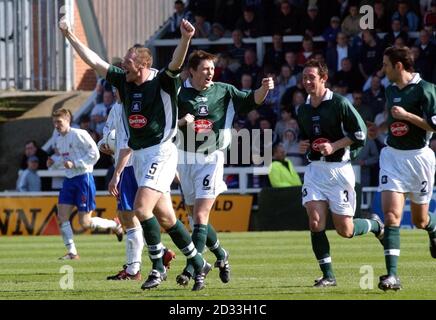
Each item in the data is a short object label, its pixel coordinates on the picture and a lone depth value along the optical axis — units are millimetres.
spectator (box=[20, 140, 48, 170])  27688
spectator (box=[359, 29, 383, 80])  25984
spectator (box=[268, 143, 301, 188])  24312
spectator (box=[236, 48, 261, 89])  27281
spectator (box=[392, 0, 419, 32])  27031
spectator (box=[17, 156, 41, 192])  27188
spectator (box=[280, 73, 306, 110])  26297
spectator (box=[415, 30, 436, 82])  25141
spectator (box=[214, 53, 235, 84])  27547
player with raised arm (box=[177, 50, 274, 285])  13109
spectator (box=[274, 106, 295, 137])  25641
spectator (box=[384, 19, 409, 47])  25953
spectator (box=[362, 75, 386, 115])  25078
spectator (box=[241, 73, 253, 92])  26344
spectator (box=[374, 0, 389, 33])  27250
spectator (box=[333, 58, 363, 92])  26109
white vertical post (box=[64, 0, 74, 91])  31636
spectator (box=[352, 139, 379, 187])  24953
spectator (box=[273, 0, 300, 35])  28734
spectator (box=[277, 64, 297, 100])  26766
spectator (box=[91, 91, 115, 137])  27938
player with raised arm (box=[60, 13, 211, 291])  12023
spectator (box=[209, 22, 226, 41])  29625
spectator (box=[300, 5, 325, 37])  28484
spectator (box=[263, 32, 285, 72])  27562
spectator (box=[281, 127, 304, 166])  25594
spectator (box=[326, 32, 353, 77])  26672
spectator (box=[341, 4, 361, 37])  27141
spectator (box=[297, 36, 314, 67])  27031
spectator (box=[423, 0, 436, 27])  26328
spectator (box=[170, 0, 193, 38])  30125
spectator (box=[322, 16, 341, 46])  27344
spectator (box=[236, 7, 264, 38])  29266
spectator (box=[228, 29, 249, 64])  28312
